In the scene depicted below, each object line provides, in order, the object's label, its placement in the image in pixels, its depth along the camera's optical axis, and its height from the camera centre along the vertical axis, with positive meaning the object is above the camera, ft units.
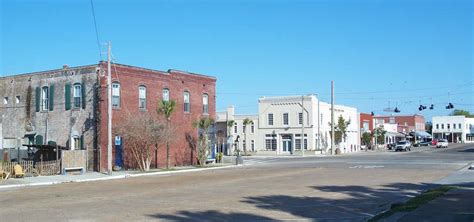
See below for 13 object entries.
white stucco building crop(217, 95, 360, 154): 249.41 +4.98
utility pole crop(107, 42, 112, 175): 112.78 +3.18
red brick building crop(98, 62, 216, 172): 122.31 +10.23
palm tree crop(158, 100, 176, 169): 132.05 +7.05
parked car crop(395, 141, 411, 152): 278.36 -5.64
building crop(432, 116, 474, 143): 499.51 +6.08
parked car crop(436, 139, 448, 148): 333.62 -5.67
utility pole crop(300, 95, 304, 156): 238.93 +4.89
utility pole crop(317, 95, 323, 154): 255.17 +0.33
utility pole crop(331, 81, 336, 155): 240.12 +4.69
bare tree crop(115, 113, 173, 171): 123.13 +0.51
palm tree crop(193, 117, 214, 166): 147.13 -0.38
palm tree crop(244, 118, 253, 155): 254.68 +5.86
